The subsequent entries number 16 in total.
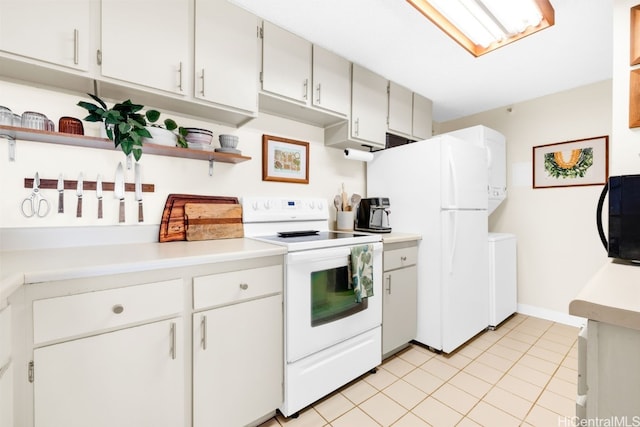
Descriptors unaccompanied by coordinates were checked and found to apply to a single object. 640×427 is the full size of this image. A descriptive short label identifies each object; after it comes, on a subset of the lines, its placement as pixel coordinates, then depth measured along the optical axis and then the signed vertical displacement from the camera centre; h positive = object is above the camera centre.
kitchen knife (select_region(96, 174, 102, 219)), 1.47 +0.10
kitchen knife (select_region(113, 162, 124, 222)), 1.52 +0.12
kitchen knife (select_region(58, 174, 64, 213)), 1.37 +0.09
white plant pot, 1.50 +0.42
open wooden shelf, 1.24 +0.35
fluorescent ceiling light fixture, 1.56 +1.19
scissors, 1.31 +0.04
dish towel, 1.70 -0.37
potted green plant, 1.35 +0.45
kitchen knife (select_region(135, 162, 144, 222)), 1.57 +0.12
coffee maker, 2.25 -0.02
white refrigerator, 2.14 -0.10
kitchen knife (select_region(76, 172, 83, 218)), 1.42 +0.09
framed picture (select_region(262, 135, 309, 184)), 2.08 +0.41
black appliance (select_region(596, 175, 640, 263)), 1.11 -0.02
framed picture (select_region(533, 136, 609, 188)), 2.56 +0.49
